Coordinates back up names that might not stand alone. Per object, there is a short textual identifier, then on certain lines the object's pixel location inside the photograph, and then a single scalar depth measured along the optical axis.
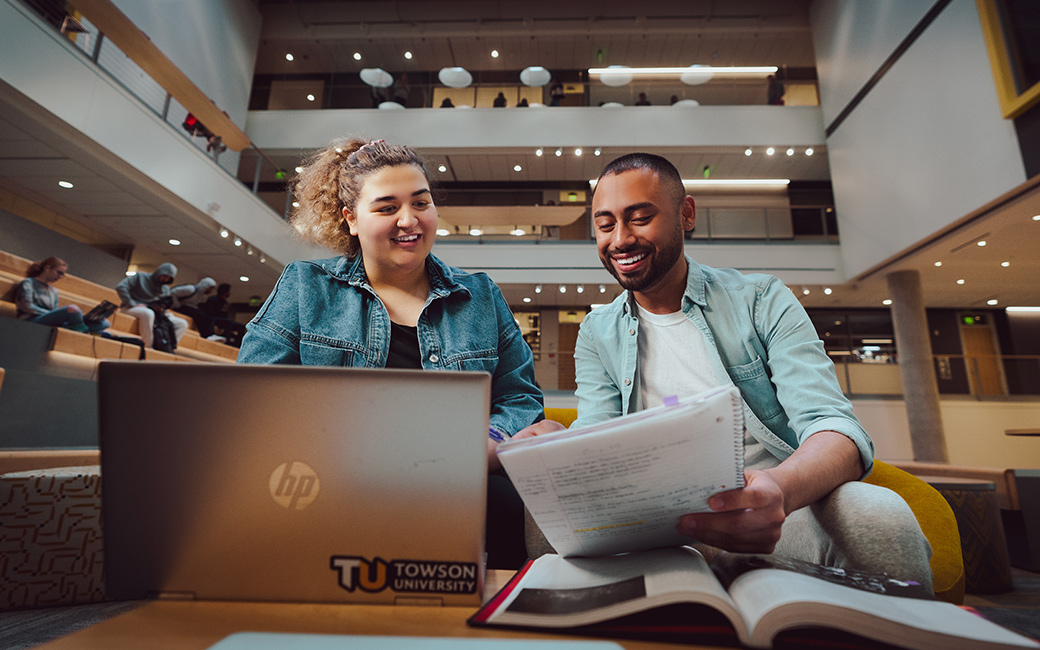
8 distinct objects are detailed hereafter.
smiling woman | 1.18
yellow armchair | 1.44
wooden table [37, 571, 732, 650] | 0.47
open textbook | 0.44
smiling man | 0.87
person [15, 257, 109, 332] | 4.35
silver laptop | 0.52
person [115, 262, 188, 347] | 5.76
